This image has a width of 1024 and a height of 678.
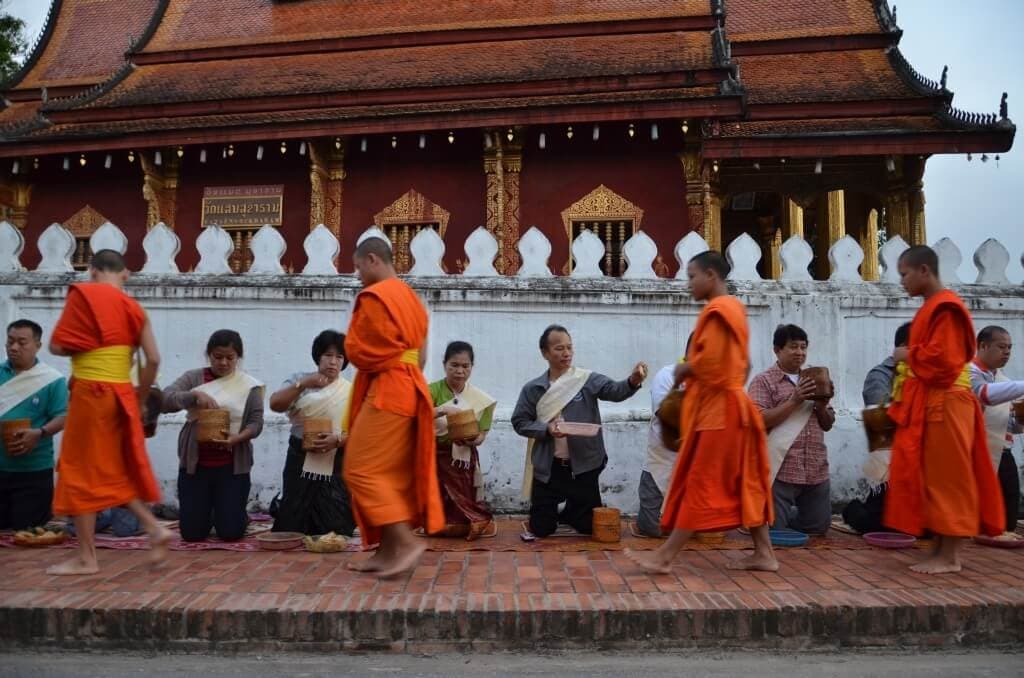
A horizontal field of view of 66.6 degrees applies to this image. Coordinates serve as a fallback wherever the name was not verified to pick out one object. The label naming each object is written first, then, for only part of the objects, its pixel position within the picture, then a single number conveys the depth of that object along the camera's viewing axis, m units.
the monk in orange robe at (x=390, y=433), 3.57
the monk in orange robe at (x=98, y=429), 3.62
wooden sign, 11.68
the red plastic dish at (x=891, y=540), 4.44
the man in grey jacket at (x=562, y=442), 4.71
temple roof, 10.05
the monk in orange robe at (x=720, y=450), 3.62
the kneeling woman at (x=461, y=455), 4.68
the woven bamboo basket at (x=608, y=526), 4.56
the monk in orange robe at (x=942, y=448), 3.70
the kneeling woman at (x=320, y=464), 4.62
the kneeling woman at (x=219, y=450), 4.54
